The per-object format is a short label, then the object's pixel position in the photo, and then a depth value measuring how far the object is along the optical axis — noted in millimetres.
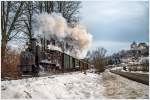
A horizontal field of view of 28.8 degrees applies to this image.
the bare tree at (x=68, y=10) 35688
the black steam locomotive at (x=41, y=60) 20812
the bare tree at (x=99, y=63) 51222
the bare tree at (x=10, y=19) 22000
